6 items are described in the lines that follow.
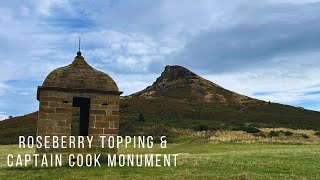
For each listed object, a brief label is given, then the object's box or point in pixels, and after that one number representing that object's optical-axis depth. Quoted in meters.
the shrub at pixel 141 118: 41.04
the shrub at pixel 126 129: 33.74
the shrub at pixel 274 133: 30.03
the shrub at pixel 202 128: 38.28
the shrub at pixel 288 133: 30.95
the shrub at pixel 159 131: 32.18
